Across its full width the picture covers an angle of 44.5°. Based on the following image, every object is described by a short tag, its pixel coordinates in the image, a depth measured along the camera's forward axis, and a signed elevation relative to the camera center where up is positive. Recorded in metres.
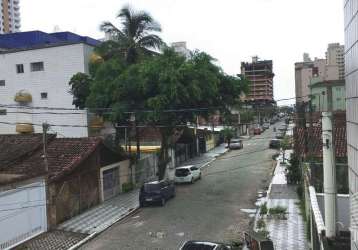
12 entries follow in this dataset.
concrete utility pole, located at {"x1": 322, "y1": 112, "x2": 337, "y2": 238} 14.10 -2.02
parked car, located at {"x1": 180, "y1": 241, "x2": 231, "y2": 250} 15.31 -4.52
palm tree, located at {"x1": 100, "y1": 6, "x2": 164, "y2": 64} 31.27 +6.02
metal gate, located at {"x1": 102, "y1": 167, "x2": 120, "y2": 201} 27.36 -4.04
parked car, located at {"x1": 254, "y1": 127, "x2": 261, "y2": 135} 82.68 -2.81
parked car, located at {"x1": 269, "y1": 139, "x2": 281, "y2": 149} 54.42 -3.51
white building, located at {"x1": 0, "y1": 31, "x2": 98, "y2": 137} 38.41 +3.60
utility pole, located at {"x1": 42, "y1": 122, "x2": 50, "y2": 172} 20.17 -0.76
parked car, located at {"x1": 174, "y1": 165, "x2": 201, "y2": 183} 32.41 -4.21
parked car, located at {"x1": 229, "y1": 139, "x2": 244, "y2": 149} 55.69 -3.47
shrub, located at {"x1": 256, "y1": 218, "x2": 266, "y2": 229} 20.57 -5.17
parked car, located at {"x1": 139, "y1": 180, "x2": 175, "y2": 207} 25.48 -4.36
